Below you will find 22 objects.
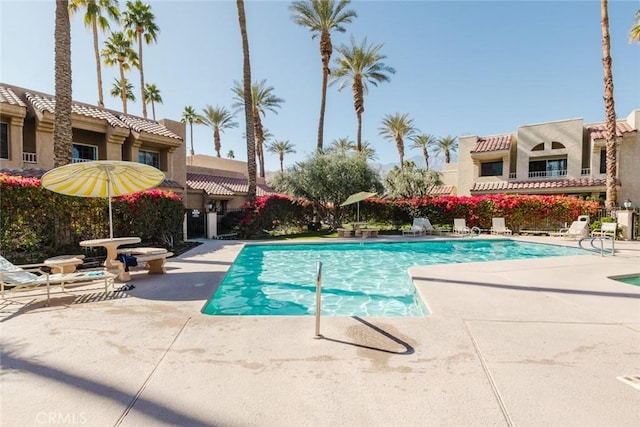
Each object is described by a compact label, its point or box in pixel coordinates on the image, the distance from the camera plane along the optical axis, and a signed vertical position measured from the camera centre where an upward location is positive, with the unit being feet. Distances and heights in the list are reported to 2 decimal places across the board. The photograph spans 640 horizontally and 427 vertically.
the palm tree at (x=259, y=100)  127.13 +46.07
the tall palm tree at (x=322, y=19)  89.25 +55.87
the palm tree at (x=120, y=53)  108.37 +56.94
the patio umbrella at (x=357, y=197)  59.00 +1.97
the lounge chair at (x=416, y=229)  65.87 -4.85
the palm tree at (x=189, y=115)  173.68 +53.36
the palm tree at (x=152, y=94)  150.00 +56.32
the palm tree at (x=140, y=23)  104.42 +64.38
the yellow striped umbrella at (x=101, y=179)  23.75 +2.61
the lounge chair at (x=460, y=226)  66.01 -4.45
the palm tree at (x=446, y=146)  188.96 +37.49
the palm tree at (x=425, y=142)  181.85 +38.61
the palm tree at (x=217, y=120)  155.43 +45.51
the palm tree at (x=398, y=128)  156.56 +40.95
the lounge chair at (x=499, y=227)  65.25 -4.58
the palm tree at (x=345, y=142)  166.66 +36.32
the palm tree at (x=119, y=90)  134.51 +52.92
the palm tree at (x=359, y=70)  103.60 +47.59
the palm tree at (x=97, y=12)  76.74 +53.22
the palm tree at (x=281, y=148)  214.48 +42.23
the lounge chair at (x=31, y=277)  18.62 -4.30
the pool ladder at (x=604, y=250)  36.01 -6.03
